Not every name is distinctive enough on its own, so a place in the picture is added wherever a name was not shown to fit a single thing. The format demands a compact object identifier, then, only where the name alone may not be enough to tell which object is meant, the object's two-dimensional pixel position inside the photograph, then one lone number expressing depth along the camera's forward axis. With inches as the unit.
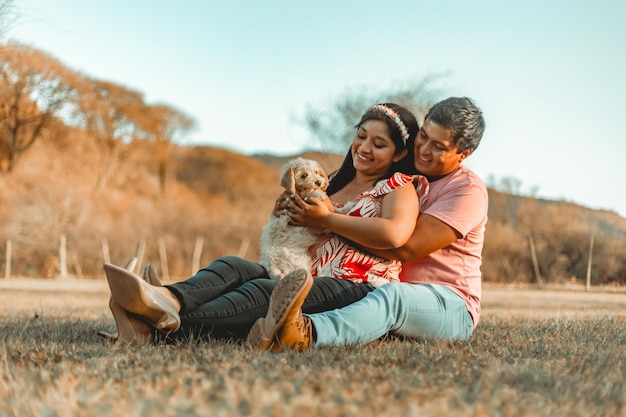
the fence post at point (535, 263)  755.4
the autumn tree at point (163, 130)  1122.0
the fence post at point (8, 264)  781.6
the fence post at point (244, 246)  890.7
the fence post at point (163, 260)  830.5
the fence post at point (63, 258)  844.1
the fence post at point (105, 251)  833.8
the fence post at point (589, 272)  671.1
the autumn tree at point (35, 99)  826.2
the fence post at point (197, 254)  843.4
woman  114.5
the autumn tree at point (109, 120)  1044.5
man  117.7
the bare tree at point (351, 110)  580.4
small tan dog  145.8
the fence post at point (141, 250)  765.4
